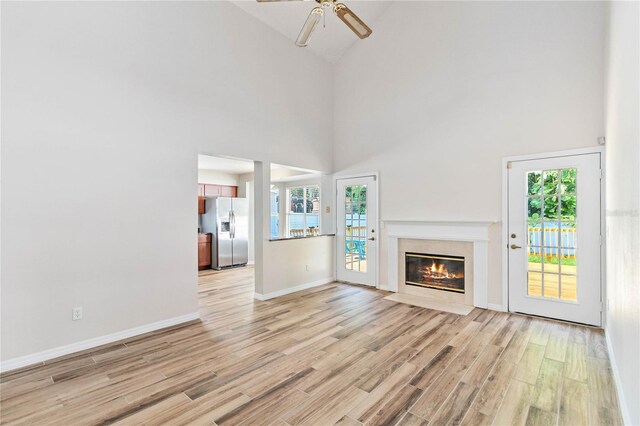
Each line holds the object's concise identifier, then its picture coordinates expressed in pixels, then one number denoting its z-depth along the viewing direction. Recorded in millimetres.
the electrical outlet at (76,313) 3055
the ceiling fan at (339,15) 2947
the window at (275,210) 8398
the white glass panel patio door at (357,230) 5559
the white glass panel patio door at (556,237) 3566
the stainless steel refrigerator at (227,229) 7676
